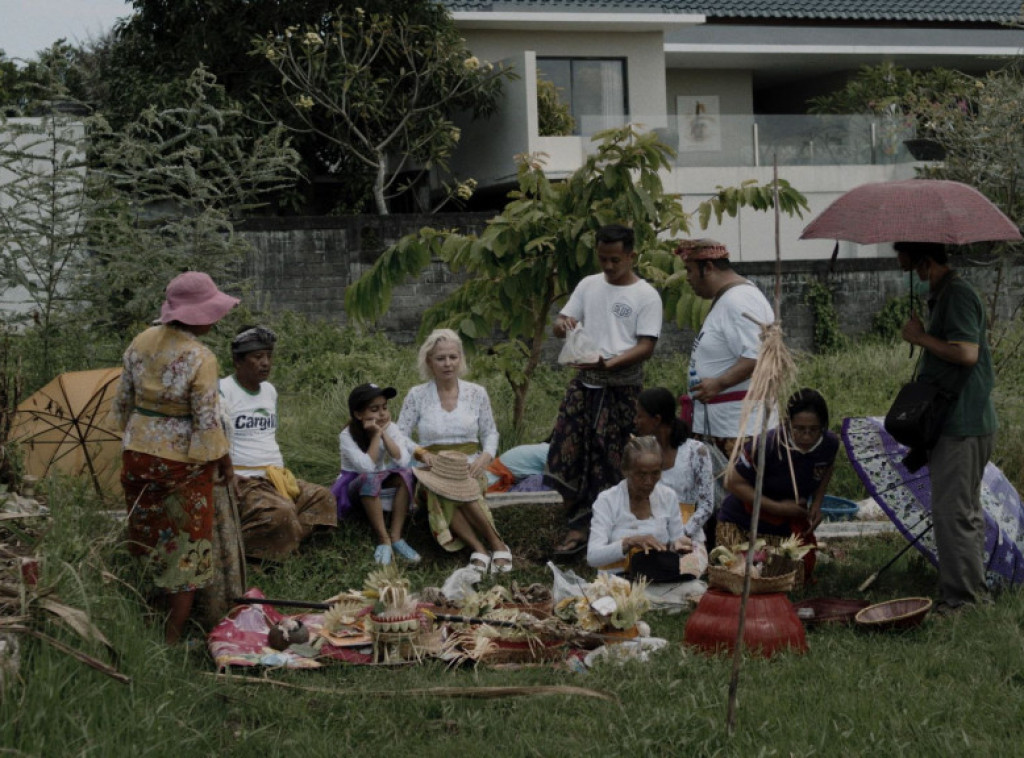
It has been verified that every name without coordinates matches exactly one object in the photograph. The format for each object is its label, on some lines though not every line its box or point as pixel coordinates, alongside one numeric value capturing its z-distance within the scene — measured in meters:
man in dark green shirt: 6.56
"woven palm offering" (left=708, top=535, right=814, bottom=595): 5.93
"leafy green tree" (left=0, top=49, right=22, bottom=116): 18.38
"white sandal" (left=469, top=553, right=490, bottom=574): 8.13
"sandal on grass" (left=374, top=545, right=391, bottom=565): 8.20
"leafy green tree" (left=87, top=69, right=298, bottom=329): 10.93
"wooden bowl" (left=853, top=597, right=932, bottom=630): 6.22
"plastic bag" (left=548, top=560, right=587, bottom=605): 6.89
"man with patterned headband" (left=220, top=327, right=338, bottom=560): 7.99
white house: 22.84
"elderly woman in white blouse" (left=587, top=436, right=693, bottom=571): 7.27
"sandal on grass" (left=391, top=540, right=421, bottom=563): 8.36
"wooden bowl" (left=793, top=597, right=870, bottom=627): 6.48
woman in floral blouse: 6.29
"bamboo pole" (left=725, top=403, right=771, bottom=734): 4.61
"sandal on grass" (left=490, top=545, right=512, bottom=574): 8.16
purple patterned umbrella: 7.11
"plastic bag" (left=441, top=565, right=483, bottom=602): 7.21
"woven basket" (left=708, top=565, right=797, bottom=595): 5.89
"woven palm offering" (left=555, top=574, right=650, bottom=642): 6.16
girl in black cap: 8.51
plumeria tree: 20.08
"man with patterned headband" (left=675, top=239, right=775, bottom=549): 7.51
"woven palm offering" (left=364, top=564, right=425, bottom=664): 6.10
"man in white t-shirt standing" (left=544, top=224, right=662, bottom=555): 8.27
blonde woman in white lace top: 8.47
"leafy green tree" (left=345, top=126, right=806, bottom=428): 9.67
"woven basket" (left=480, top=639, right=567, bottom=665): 6.15
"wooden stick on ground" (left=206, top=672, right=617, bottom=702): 5.35
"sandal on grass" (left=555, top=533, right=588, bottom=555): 8.42
